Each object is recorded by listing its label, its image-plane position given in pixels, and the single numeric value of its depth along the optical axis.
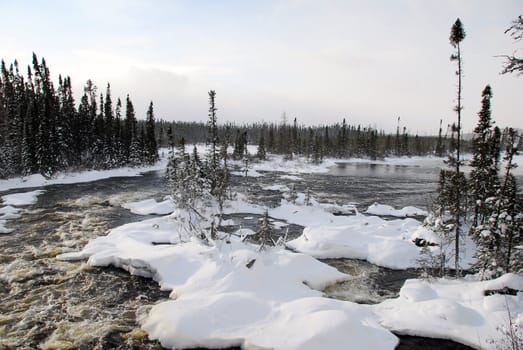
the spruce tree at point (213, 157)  31.77
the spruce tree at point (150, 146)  67.31
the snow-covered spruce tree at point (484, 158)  20.62
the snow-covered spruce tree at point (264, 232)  14.13
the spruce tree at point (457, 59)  13.91
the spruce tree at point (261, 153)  84.67
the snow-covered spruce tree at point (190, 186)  26.25
